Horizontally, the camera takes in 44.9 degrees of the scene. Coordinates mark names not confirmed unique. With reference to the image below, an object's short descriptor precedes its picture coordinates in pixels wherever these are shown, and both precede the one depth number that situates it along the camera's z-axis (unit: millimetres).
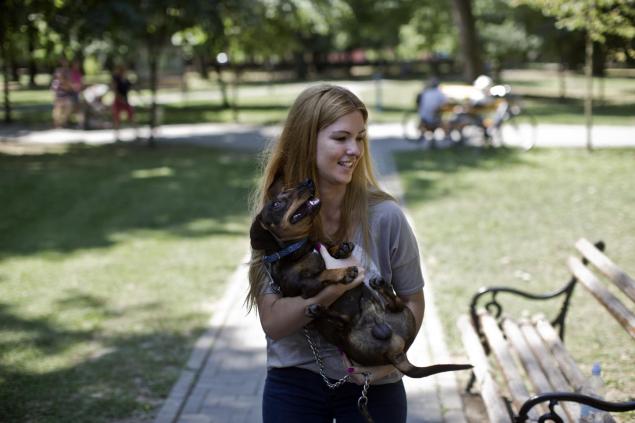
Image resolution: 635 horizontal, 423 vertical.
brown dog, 2469
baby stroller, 22406
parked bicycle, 16344
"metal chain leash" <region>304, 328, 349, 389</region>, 2625
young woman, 2658
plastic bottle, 3514
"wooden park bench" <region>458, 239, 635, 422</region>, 3650
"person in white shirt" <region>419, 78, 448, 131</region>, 16625
